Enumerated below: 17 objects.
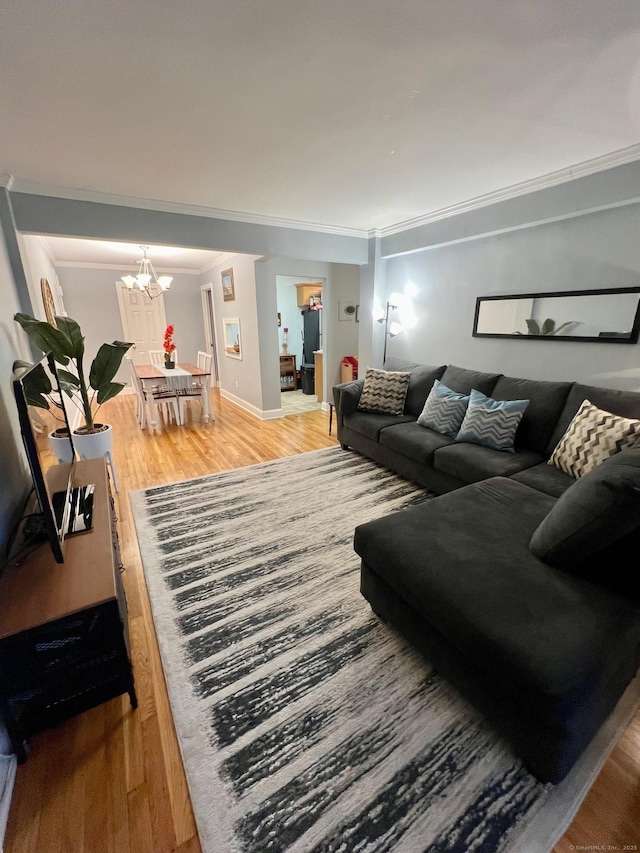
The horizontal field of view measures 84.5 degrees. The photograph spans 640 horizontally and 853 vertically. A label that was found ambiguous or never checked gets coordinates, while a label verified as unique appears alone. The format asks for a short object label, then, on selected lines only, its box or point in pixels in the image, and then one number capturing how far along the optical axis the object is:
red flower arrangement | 5.14
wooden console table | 1.13
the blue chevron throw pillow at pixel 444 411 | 3.04
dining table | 4.66
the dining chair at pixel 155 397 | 4.73
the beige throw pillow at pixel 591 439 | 2.06
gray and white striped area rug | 1.05
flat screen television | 1.22
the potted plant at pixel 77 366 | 2.45
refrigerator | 7.30
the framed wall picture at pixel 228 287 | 5.61
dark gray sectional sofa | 1.06
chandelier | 4.93
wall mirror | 2.50
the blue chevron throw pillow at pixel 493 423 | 2.70
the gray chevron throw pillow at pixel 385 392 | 3.67
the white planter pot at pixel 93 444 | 2.82
